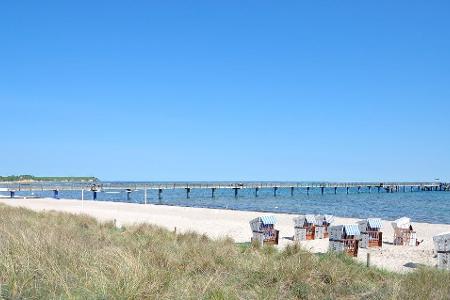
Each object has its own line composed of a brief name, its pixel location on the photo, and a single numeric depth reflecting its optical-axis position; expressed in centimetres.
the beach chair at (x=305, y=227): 1781
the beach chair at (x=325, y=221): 1889
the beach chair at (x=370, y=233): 1614
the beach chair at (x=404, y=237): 1702
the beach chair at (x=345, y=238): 1393
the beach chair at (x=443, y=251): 1166
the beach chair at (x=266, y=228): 1563
